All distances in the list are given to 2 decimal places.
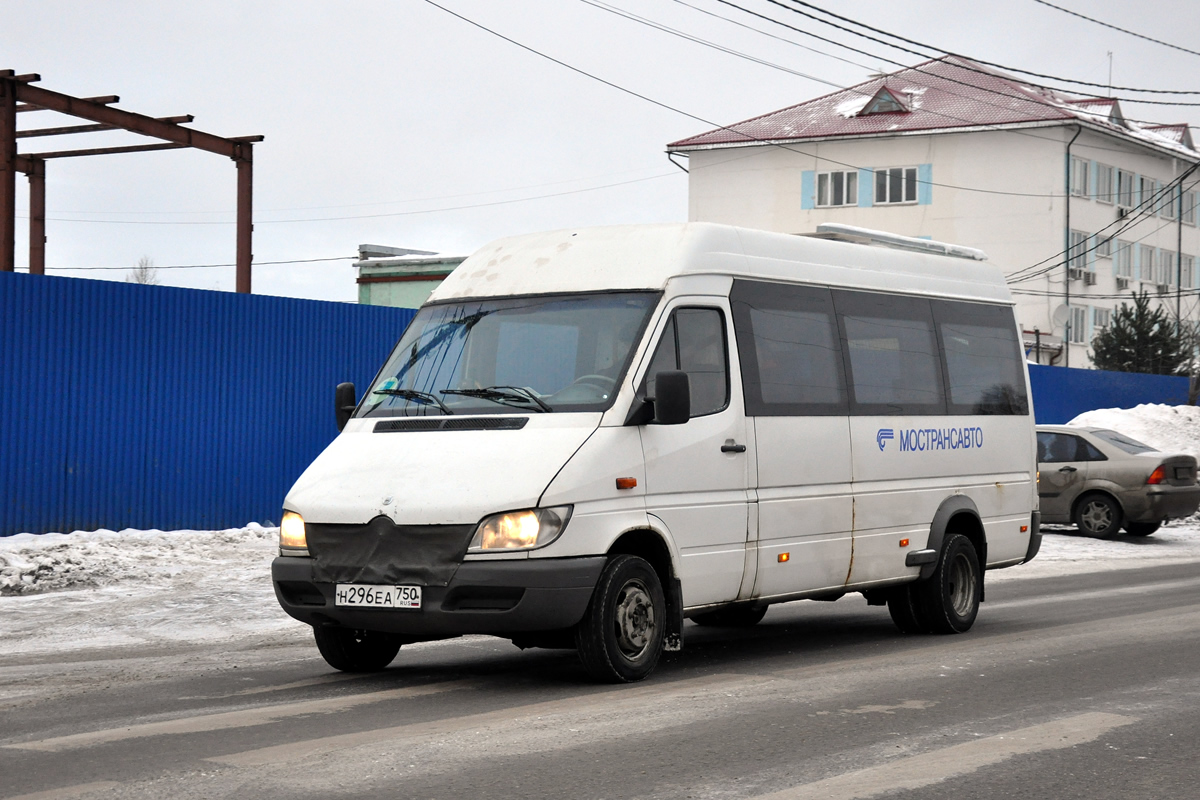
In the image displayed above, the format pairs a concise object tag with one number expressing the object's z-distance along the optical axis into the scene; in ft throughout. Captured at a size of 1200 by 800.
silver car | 68.33
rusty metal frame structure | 61.72
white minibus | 25.39
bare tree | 273.09
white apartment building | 177.78
